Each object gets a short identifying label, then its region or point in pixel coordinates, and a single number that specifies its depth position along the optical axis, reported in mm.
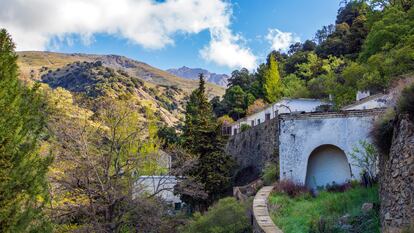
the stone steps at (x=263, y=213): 9516
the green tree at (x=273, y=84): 43781
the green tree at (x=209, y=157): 23938
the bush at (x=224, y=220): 13234
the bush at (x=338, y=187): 14043
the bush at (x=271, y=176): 18312
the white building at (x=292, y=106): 30539
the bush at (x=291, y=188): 14359
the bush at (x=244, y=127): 32719
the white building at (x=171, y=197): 28625
